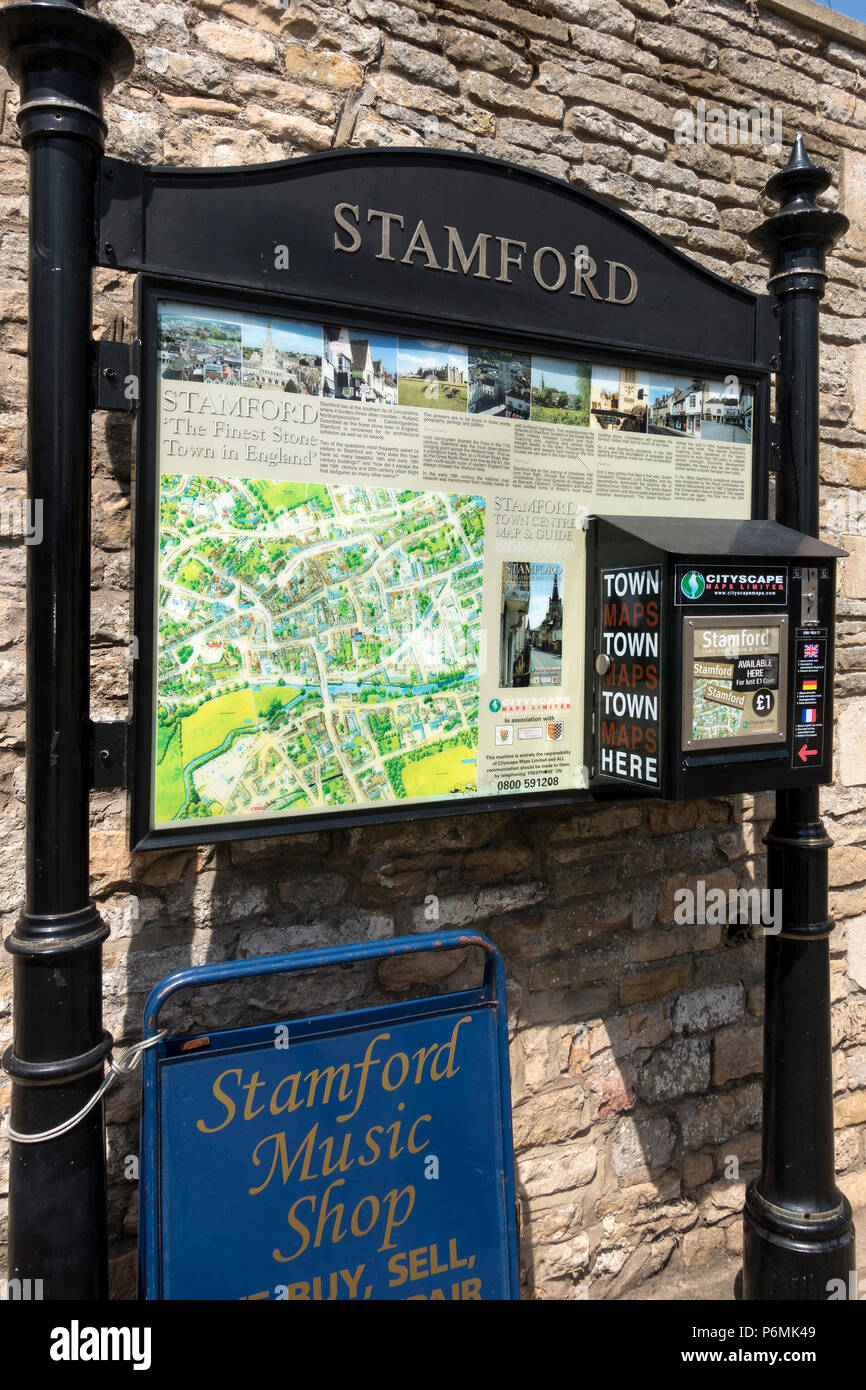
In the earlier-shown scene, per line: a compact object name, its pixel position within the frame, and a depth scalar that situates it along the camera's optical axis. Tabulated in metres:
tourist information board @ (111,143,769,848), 1.93
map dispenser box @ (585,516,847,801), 2.19
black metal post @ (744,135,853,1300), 2.50
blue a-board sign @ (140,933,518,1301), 1.83
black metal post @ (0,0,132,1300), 1.65
